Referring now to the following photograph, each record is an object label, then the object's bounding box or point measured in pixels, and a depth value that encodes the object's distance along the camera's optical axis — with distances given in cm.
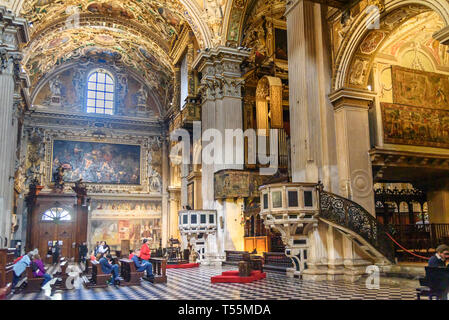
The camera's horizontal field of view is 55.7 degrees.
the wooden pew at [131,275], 990
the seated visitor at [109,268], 989
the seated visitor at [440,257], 640
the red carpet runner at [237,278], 1014
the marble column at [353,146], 1052
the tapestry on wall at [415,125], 1186
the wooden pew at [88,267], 1208
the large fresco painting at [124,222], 2473
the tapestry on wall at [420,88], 1240
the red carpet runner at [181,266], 1574
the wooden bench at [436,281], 555
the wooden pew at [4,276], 785
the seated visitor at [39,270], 905
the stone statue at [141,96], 2779
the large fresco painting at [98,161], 2490
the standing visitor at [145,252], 1075
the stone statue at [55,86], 2569
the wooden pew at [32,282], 890
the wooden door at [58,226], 2125
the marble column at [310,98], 1059
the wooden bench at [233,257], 1488
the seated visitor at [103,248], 1027
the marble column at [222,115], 1614
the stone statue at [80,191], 2212
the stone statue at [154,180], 2683
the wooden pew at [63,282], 930
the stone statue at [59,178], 2272
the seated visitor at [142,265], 1036
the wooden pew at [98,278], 947
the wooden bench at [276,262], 1205
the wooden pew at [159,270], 1037
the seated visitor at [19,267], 920
